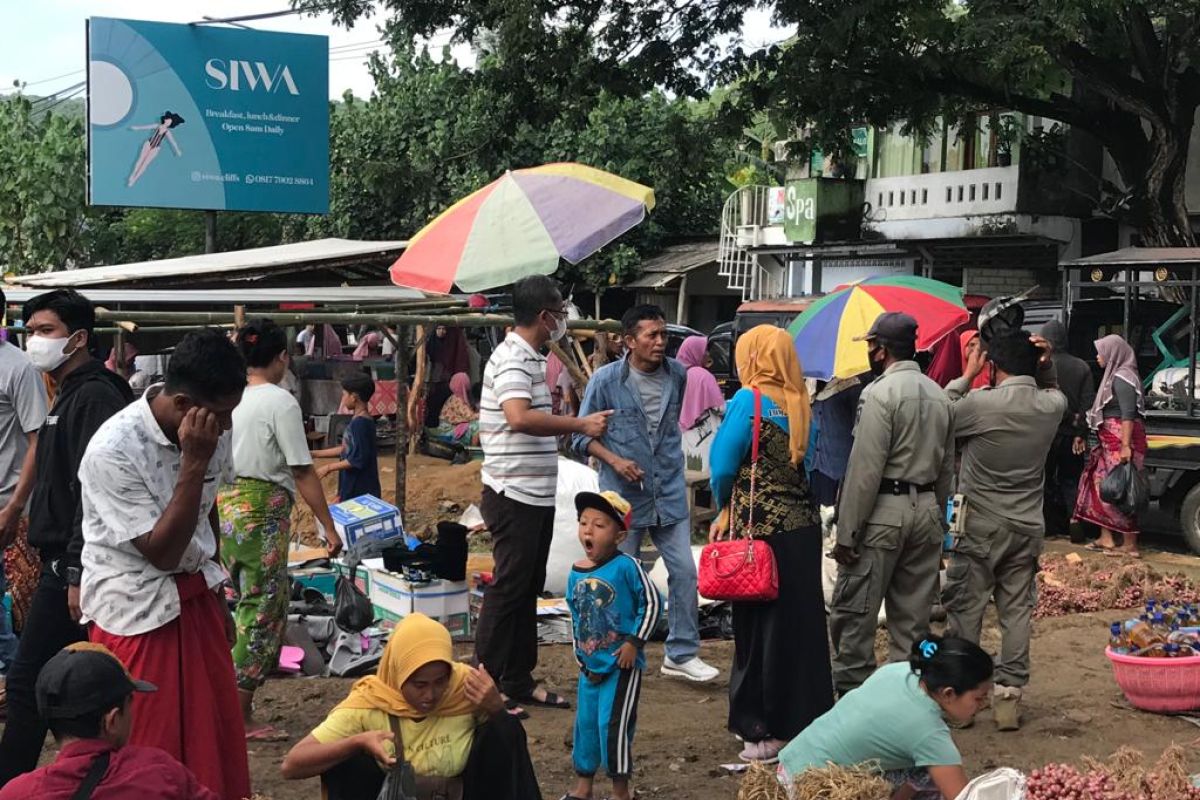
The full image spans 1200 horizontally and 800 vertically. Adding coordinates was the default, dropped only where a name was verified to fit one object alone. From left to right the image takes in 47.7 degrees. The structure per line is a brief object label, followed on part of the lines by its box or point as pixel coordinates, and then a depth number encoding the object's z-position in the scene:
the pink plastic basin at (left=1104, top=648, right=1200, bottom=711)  6.11
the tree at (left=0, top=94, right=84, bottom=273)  27.08
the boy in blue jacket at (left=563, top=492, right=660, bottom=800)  4.79
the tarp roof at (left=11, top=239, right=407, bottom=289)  14.05
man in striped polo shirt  5.96
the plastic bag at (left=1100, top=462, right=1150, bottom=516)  10.57
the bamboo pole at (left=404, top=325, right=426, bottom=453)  16.17
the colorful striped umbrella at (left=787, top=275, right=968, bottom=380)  8.57
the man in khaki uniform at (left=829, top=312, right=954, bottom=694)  5.59
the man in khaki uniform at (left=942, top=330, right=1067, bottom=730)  5.98
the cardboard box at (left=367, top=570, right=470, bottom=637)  7.12
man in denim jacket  6.47
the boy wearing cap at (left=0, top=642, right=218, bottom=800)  3.17
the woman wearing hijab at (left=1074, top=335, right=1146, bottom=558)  10.65
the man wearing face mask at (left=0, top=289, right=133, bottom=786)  4.53
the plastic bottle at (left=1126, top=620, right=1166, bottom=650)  6.25
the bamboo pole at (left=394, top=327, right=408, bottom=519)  9.18
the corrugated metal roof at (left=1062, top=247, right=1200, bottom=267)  11.44
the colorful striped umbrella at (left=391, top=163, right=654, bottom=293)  7.59
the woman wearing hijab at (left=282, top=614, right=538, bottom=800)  3.65
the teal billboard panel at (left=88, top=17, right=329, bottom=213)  19.77
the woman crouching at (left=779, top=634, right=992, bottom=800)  4.02
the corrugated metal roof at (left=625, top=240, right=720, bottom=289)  25.75
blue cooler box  8.20
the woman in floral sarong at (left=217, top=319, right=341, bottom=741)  5.75
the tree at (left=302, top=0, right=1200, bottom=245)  13.71
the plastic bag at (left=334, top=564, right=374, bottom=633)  6.79
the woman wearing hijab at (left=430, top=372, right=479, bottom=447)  16.03
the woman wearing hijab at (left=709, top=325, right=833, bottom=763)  5.59
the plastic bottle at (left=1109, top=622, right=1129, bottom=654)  6.32
